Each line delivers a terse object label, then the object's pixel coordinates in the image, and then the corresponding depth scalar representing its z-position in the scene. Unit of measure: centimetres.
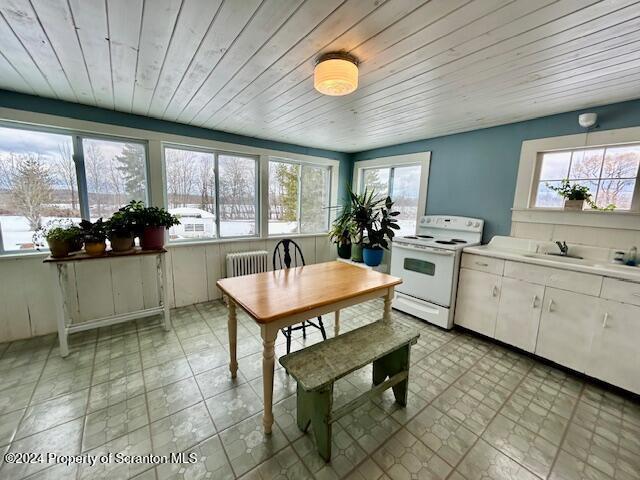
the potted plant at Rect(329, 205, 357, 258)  369
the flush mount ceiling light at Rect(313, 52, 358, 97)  142
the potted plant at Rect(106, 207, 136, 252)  238
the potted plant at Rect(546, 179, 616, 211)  232
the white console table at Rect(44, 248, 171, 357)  217
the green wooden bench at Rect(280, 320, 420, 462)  134
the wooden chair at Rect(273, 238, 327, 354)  214
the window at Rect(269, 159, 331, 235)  391
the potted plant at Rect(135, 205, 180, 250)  248
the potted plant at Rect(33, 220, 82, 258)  212
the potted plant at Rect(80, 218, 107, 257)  228
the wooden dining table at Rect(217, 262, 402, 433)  144
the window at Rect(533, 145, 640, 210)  214
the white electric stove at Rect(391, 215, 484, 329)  273
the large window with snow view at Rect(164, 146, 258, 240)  313
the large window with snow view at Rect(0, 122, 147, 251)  229
